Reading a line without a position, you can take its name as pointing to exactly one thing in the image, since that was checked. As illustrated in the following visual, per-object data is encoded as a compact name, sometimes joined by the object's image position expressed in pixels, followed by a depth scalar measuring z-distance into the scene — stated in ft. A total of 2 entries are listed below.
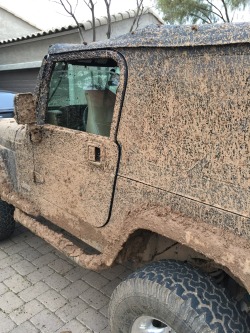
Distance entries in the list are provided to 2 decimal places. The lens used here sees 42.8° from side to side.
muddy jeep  4.73
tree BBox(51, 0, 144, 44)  21.47
